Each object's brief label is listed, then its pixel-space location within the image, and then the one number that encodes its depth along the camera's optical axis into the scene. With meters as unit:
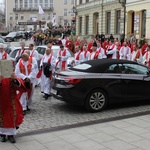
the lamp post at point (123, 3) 33.92
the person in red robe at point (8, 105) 6.71
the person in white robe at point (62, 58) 15.25
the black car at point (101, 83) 9.42
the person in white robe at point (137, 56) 16.21
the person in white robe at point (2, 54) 14.39
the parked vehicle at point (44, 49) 16.95
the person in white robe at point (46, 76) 11.73
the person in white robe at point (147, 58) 15.29
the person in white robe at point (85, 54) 15.25
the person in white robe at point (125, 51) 18.27
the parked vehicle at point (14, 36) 54.61
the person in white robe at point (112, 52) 18.83
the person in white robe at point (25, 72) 9.38
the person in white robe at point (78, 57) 15.12
